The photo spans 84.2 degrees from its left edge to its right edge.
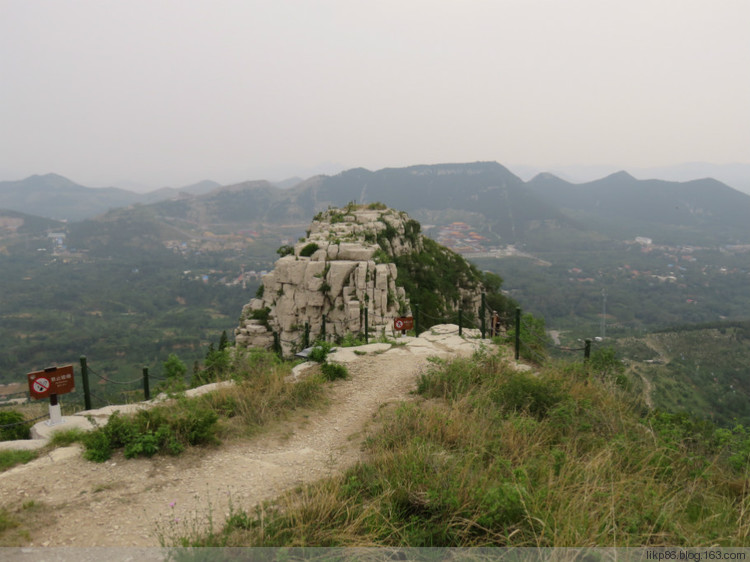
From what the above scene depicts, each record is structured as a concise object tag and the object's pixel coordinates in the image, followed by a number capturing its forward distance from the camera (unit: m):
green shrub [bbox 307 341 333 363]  9.74
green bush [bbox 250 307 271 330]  23.45
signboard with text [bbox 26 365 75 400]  6.50
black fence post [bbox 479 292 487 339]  12.21
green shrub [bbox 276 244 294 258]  26.82
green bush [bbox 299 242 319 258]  23.84
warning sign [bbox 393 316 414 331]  12.57
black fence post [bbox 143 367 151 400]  8.28
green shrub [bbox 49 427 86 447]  6.00
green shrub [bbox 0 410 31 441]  6.68
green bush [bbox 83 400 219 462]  5.49
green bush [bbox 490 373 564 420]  6.55
